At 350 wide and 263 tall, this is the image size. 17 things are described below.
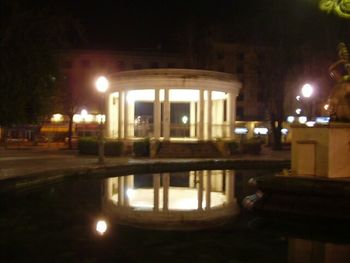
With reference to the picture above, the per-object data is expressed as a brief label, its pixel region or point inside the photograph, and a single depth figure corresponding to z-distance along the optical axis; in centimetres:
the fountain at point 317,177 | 1156
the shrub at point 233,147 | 3372
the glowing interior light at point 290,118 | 6115
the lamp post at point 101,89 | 2536
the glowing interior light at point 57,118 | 6325
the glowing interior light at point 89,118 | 6397
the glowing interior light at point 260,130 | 6769
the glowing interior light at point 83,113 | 5533
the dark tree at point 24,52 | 1948
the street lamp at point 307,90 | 2072
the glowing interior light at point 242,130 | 6351
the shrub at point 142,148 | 3234
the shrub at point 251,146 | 3538
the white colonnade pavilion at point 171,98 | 3334
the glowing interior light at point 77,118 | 6450
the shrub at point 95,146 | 3278
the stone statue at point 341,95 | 1311
